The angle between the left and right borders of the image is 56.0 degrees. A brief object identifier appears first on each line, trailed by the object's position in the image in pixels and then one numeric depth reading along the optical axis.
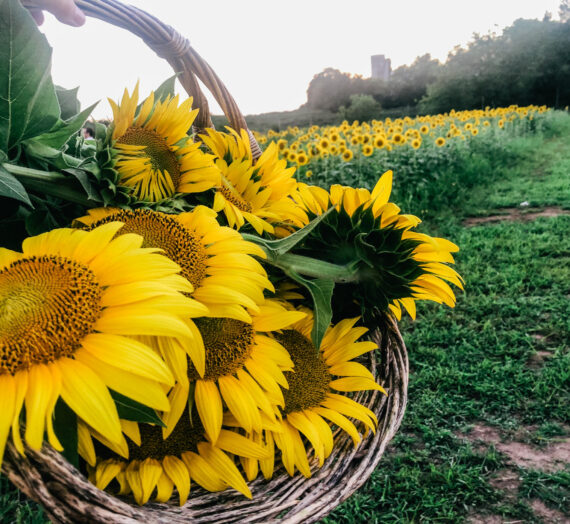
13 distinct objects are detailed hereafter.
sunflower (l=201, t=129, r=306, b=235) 0.84
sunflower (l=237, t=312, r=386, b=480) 0.69
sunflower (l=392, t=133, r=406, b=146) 5.09
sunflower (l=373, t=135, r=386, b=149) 5.06
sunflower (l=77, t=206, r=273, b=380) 0.57
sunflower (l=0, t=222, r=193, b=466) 0.46
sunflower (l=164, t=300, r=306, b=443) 0.62
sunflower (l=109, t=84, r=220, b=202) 0.72
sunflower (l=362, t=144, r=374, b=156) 4.85
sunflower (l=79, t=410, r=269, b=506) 0.60
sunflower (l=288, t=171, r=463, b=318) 0.77
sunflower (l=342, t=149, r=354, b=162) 4.60
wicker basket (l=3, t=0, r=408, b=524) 0.46
